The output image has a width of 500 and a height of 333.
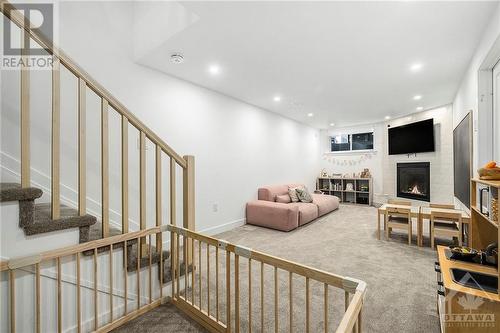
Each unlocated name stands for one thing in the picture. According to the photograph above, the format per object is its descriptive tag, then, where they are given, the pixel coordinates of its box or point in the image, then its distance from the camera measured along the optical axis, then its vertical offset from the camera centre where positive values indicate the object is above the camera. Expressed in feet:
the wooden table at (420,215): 10.54 -2.33
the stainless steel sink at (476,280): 4.43 -2.37
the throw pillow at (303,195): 16.92 -2.22
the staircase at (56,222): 4.24 -1.15
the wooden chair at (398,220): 11.06 -2.88
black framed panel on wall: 9.55 +0.37
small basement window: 23.18 +2.63
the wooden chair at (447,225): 9.70 -2.78
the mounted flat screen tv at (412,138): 16.95 +2.28
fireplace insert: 17.44 -1.22
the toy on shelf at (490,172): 5.09 -0.14
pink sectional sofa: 13.47 -2.88
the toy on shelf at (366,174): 22.26 -0.79
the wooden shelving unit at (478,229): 6.03 -1.73
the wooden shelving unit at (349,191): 22.41 -2.34
